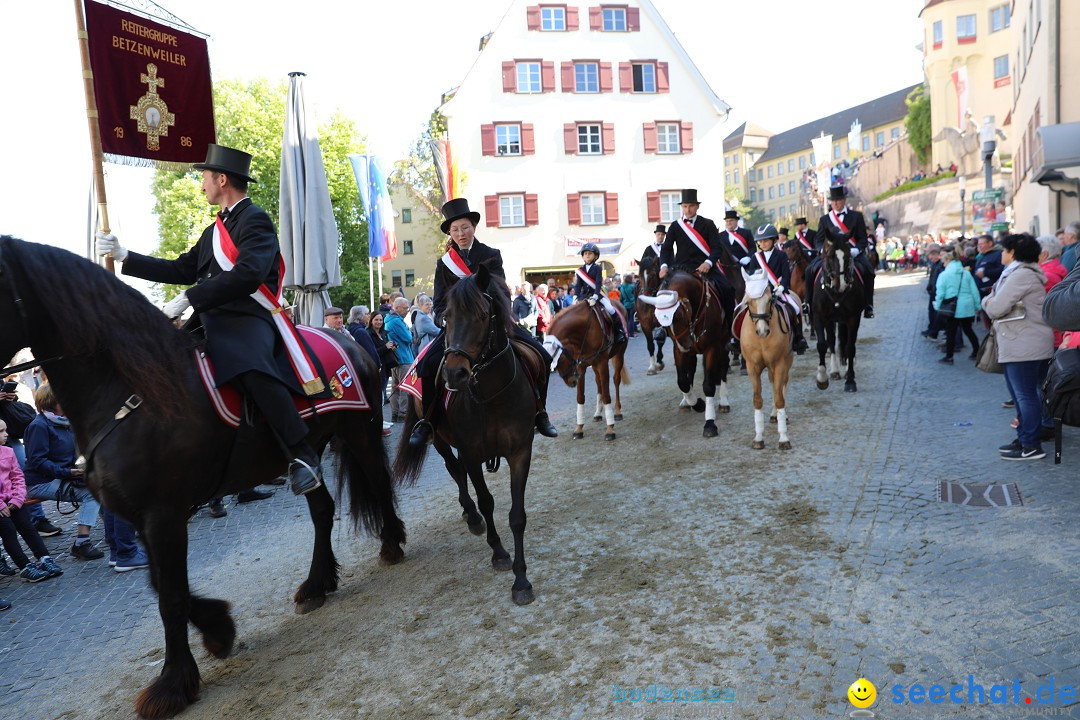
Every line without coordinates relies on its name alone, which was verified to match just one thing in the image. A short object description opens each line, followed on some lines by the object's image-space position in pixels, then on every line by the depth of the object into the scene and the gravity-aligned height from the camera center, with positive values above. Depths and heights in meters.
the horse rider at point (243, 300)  4.31 +0.02
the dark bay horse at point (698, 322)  9.34 -0.60
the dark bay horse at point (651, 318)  10.85 -0.59
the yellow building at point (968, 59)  57.41 +16.02
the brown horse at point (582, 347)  9.31 -0.83
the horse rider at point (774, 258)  12.51 +0.22
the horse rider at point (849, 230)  11.38 +0.59
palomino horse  8.09 -0.82
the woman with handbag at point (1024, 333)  6.80 -0.71
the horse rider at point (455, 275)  5.57 +0.11
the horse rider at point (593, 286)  10.34 -0.05
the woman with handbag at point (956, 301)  12.33 -0.68
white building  32.97 +6.80
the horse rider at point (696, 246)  10.41 +0.44
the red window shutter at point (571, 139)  33.56 +6.54
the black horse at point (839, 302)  10.71 -0.51
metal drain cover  5.92 -1.95
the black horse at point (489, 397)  4.68 -0.77
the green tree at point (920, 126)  63.20 +11.86
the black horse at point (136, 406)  3.70 -0.52
